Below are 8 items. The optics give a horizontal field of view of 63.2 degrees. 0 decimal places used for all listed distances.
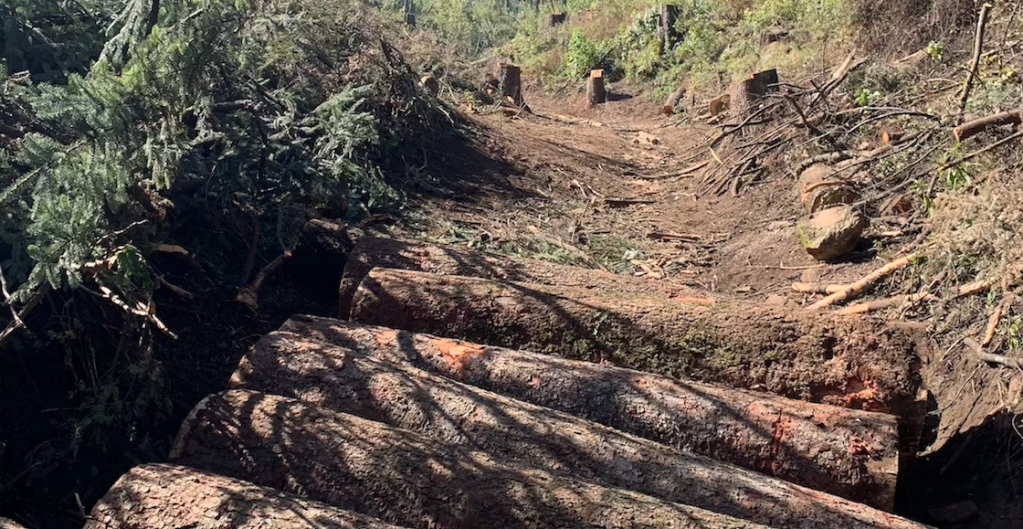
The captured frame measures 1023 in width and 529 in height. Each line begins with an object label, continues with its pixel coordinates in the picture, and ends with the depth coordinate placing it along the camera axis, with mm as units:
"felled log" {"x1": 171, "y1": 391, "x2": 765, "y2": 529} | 2623
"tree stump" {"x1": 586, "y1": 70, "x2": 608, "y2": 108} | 15938
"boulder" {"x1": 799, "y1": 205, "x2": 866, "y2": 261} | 5227
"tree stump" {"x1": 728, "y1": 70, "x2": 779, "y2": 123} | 8883
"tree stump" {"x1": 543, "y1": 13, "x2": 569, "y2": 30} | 22391
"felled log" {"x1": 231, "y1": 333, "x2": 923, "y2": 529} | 2840
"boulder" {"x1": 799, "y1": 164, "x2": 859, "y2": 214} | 5793
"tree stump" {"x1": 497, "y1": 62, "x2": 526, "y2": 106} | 13539
